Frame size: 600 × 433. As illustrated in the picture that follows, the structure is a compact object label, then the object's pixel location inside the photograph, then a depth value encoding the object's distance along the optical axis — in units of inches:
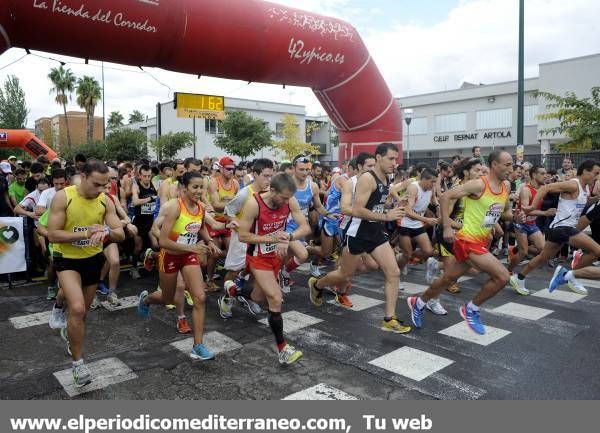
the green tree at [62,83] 2014.0
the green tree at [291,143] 1683.1
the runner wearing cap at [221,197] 287.4
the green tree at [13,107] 1536.7
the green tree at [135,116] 3110.5
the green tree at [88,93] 2004.2
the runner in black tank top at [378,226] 207.6
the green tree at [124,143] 1628.9
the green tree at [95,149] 1701.6
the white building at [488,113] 1202.6
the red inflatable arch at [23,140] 814.5
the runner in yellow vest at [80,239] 156.0
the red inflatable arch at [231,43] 279.0
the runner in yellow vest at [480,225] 199.9
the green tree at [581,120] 639.8
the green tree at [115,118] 2871.6
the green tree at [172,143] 1536.7
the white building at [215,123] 1748.3
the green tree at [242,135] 1573.6
